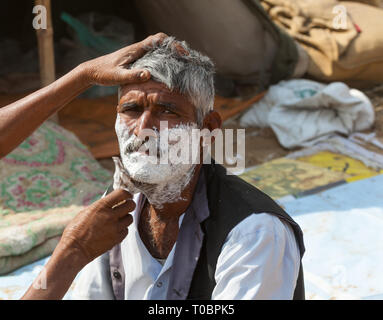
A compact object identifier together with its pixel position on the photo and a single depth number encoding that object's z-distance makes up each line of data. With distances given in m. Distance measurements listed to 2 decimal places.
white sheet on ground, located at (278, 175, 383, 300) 2.90
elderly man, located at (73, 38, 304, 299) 1.59
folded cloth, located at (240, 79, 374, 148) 5.43
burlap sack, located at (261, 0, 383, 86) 6.11
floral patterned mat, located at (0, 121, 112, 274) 3.27
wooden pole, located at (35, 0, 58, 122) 4.87
